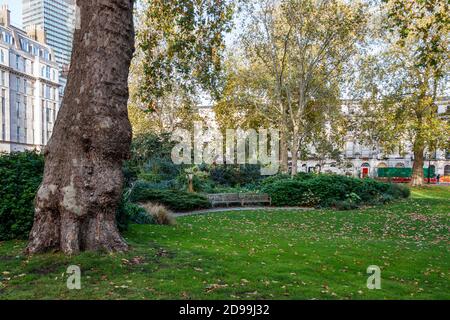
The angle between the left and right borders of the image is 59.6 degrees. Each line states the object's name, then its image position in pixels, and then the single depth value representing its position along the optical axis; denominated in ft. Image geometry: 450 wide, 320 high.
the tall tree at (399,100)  111.24
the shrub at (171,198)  63.57
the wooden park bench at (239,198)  73.41
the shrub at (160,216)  43.86
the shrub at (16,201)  29.32
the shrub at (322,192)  75.66
